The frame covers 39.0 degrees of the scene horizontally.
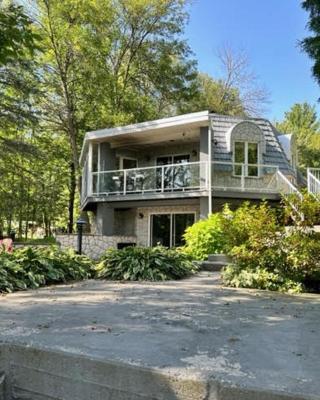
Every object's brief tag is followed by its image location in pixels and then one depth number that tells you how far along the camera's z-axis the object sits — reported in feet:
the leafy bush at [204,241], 43.09
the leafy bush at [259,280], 26.94
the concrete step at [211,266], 38.09
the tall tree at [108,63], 84.33
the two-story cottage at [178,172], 57.52
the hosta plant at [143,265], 32.42
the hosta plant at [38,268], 28.04
